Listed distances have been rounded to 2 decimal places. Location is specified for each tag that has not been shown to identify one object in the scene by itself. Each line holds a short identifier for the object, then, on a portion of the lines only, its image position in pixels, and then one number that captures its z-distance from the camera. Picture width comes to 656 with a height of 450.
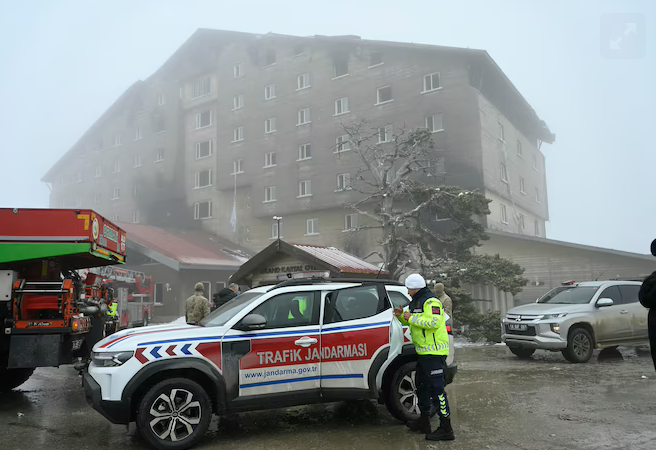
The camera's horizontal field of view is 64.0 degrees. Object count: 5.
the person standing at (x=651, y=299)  4.55
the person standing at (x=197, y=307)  11.70
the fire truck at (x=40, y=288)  7.51
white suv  5.41
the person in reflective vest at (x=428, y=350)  5.76
